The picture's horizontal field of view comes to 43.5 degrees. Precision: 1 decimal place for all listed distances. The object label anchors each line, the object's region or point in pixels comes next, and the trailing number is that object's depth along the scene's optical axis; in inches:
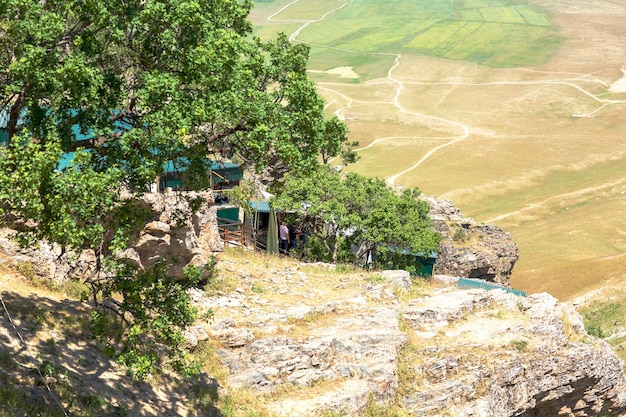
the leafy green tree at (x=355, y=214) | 1771.7
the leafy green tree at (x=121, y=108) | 613.9
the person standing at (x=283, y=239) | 1824.6
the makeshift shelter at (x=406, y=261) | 1847.9
